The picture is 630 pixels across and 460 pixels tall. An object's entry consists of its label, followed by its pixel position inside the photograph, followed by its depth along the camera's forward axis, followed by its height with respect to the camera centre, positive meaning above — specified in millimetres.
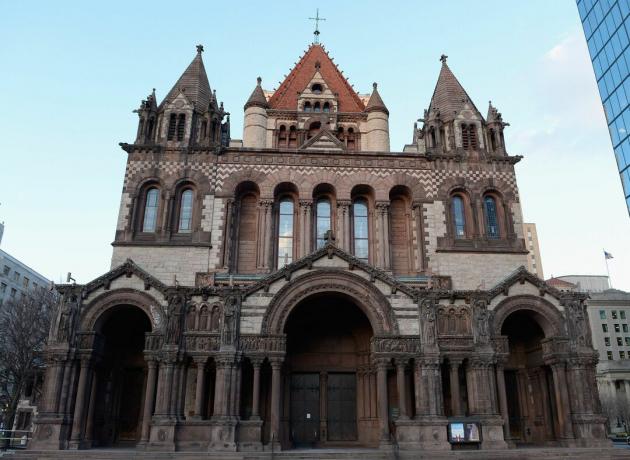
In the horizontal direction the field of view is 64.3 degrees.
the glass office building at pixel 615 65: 36656 +24936
